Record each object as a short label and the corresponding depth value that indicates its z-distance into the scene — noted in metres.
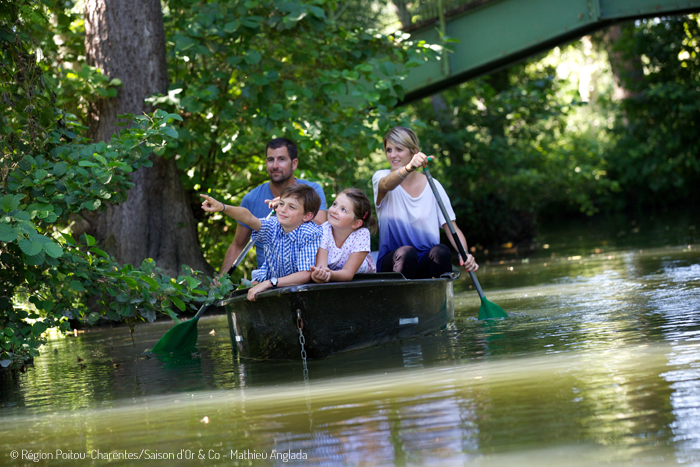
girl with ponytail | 10.20
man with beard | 12.61
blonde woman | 11.92
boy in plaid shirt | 10.02
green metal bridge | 24.95
